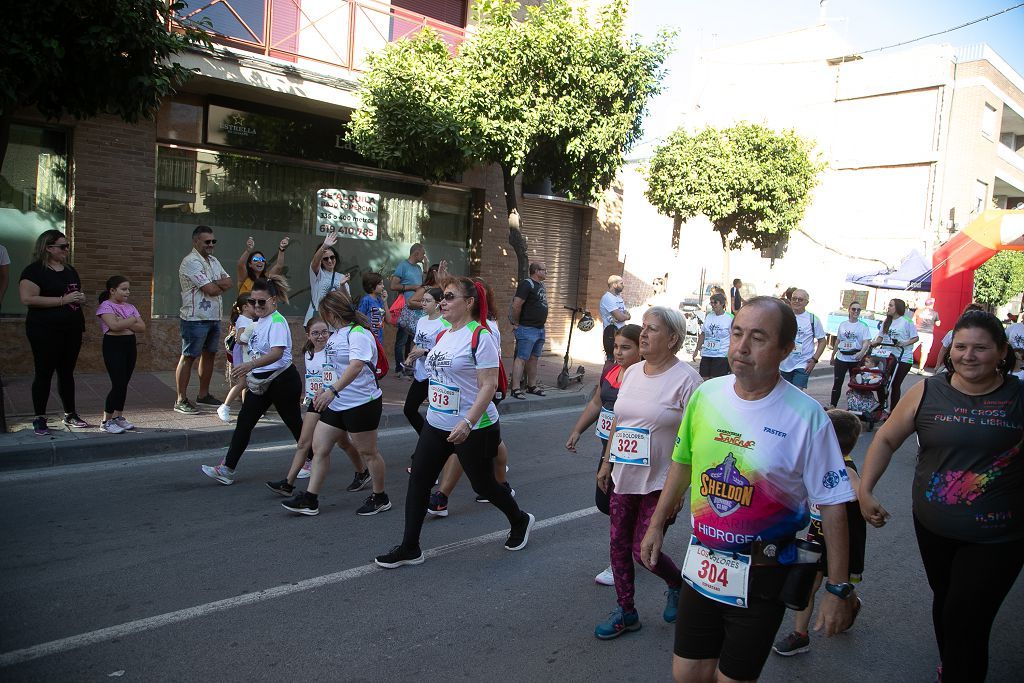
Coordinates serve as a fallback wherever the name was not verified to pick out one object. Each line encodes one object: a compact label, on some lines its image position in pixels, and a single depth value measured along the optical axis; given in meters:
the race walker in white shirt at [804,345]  9.67
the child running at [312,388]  6.00
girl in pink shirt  7.66
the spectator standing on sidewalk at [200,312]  9.05
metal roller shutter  16.31
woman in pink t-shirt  4.05
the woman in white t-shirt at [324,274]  10.44
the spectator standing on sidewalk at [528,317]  11.16
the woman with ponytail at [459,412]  4.86
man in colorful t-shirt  2.62
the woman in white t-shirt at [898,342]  11.06
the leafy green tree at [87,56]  6.57
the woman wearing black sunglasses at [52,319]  7.35
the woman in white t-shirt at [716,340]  10.40
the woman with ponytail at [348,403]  5.72
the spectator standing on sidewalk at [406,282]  12.32
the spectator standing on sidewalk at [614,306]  11.00
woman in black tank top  3.23
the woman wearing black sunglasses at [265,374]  6.36
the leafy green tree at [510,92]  11.20
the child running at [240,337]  6.93
